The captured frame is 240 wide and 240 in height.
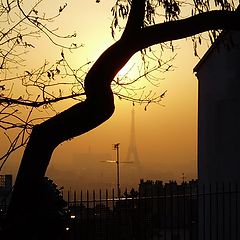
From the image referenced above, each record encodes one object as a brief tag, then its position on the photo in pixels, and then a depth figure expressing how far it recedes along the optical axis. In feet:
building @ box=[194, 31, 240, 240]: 47.11
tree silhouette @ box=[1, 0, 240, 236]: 16.46
